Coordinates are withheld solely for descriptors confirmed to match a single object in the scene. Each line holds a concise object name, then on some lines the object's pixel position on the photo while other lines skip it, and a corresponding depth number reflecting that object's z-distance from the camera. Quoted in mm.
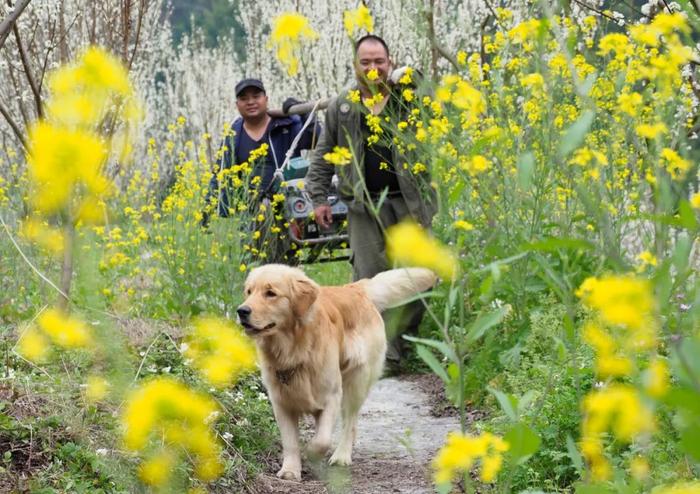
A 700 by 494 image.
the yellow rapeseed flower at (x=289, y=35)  5922
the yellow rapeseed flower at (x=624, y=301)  3029
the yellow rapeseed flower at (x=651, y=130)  4949
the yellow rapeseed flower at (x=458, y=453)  3416
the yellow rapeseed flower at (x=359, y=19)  6423
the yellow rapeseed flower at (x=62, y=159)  3451
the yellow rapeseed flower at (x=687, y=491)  2818
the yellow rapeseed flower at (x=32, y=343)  6203
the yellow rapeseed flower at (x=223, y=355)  4406
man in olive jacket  13156
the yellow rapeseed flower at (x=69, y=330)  4629
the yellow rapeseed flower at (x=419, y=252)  4699
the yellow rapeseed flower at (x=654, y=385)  3037
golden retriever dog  9836
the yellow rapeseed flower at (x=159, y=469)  3800
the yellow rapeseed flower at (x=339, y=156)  6353
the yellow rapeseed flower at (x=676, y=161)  5172
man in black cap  16406
